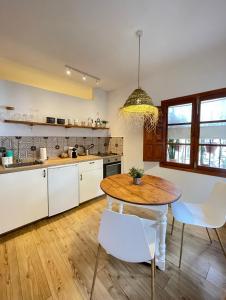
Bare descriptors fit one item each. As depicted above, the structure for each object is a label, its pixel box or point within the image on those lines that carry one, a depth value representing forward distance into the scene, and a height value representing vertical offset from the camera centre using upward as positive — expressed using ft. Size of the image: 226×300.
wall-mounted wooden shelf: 7.76 +0.98
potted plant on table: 5.90 -1.32
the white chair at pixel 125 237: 3.23 -2.20
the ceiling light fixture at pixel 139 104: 5.87 +1.49
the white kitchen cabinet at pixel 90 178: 9.05 -2.38
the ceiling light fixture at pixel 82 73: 8.41 +4.14
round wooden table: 4.45 -1.72
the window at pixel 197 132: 7.41 +0.55
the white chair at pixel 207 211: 5.00 -2.60
